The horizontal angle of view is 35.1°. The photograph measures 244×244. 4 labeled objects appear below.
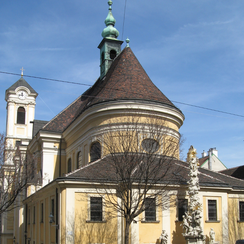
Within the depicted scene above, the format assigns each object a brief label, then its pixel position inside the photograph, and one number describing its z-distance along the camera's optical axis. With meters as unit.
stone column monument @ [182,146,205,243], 20.80
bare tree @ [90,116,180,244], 19.78
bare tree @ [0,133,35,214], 30.48
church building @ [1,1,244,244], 21.11
